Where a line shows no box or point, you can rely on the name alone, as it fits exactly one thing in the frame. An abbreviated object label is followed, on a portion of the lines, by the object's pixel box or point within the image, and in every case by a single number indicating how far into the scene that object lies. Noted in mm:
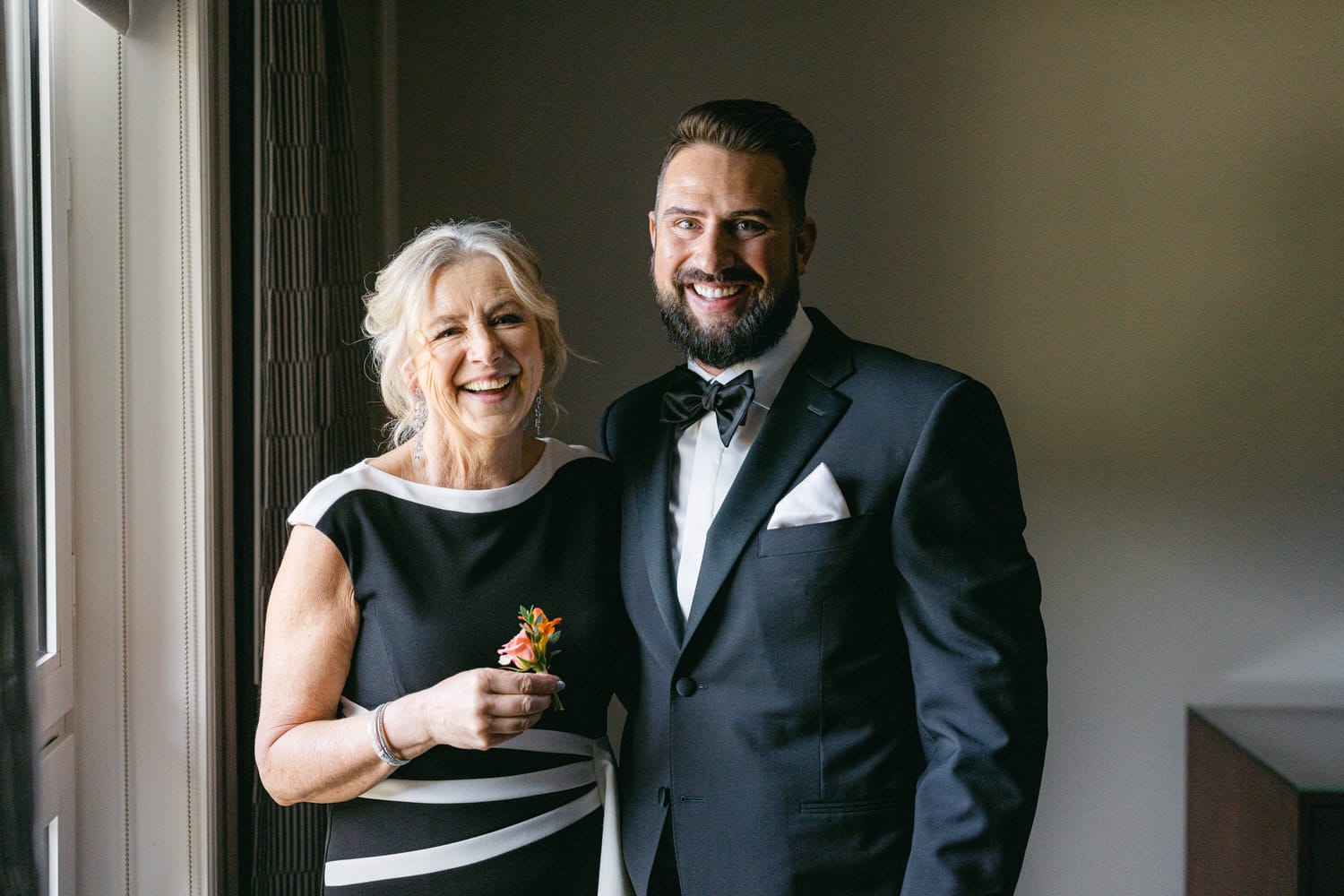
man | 1388
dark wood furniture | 2203
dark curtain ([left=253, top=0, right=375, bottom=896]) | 1813
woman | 1449
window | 1554
